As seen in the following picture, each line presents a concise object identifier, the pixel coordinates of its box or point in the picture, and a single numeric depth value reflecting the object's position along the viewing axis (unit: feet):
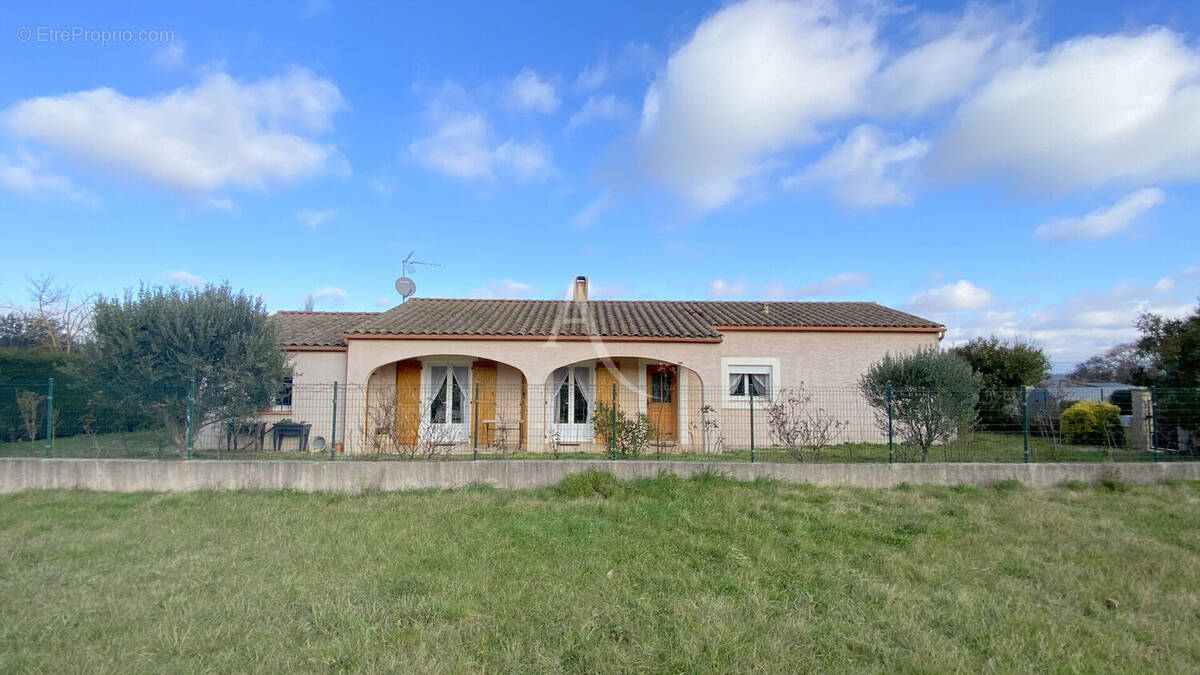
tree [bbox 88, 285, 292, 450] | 33.19
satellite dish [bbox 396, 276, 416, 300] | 60.03
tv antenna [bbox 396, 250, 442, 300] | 59.98
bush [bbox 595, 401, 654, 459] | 36.35
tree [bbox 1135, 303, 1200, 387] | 39.75
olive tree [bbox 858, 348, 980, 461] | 32.50
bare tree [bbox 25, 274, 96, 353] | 78.84
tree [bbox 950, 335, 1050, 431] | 59.98
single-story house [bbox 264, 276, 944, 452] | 44.75
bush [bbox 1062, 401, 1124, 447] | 41.06
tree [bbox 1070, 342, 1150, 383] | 97.30
